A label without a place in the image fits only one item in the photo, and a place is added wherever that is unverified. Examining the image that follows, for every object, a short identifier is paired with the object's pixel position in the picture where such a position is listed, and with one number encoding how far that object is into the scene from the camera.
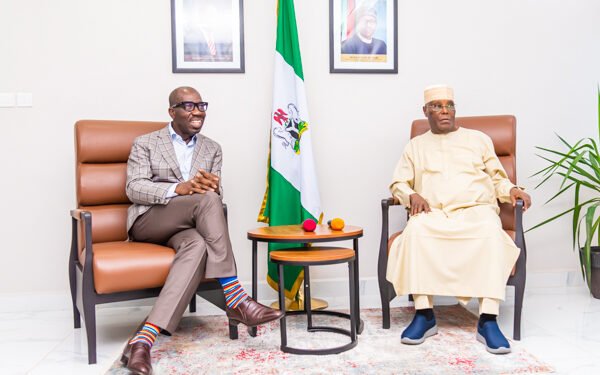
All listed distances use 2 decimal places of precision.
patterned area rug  2.26
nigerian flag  3.27
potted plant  3.28
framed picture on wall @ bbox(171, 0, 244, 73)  3.41
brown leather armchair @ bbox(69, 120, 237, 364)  2.39
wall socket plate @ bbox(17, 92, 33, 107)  3.30
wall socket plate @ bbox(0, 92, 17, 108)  3.29
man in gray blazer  2.35
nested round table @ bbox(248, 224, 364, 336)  2.49
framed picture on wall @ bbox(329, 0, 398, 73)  3.54
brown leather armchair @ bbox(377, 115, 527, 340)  2.65
